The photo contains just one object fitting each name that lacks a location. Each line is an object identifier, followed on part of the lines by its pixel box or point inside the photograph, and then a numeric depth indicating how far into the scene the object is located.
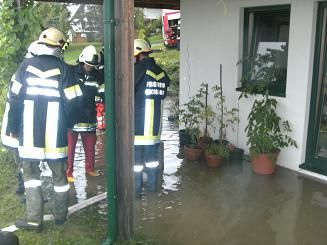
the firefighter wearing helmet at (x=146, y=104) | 4.88
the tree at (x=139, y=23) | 17.36
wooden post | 3.70
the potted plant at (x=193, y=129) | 6.68
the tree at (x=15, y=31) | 5.38
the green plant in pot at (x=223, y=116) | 6.73
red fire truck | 22.69
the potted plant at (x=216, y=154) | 6.29
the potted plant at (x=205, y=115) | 6.73
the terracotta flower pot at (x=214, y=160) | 6.31
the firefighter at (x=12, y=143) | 4.86
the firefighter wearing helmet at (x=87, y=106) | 5.44
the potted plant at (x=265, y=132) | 5.89
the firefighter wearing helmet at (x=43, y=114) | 4.03
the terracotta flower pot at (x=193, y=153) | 6.66
